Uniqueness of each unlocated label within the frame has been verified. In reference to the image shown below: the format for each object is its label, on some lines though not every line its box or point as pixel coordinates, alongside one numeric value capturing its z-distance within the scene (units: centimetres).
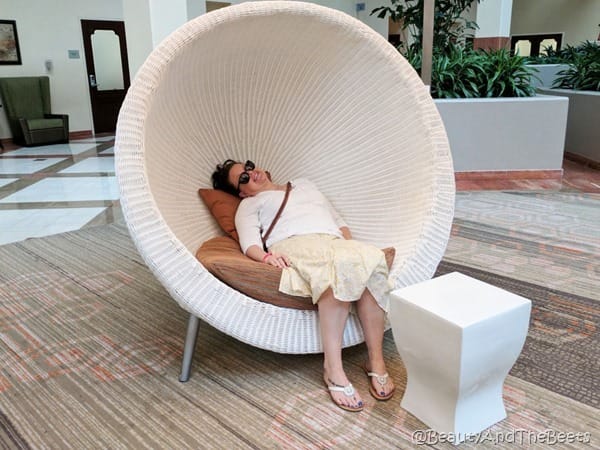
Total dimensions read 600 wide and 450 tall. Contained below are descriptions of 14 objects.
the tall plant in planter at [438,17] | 520
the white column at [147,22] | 338
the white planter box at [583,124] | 489
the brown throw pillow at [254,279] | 165
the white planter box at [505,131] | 423
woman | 160
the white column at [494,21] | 683
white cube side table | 132
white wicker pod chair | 162
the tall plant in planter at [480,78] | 449
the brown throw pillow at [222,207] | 210
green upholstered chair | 763
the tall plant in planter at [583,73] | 527
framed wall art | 770
